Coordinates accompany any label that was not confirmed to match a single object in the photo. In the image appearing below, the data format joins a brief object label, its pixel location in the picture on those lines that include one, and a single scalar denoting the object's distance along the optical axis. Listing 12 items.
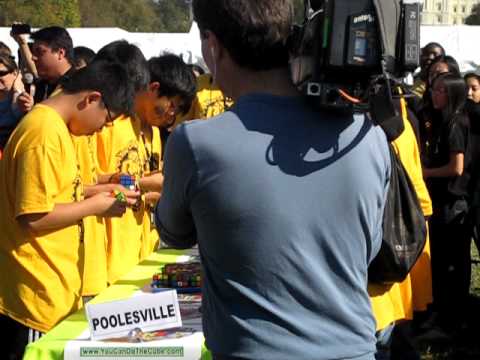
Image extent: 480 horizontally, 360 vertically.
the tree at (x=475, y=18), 78.88
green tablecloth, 2.89
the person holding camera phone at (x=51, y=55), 5.90
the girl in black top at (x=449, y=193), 6.11
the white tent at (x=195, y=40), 14.42
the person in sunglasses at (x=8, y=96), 5.80
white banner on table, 2.84
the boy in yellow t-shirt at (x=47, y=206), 3.32
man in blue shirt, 1.78
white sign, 2.86
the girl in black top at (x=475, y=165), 6.04
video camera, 1.71
